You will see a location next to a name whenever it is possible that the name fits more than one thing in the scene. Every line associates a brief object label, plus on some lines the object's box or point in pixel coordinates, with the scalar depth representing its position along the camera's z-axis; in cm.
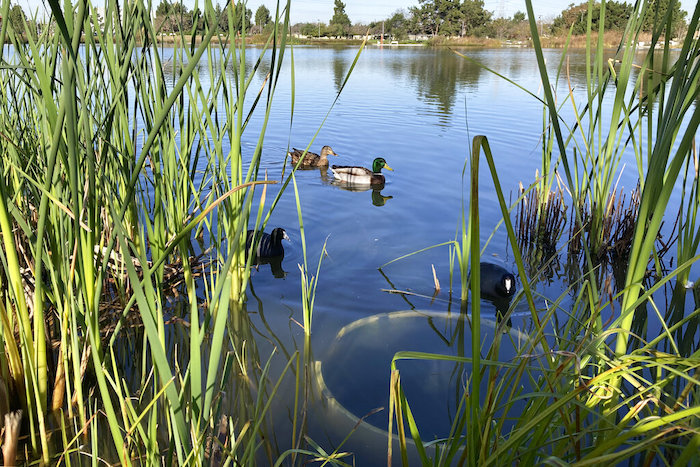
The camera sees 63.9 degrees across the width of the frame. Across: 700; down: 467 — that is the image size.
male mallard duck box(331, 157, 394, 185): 596
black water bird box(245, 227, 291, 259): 384
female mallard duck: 664
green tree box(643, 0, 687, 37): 4098
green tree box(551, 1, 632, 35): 4778
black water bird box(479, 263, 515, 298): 332
